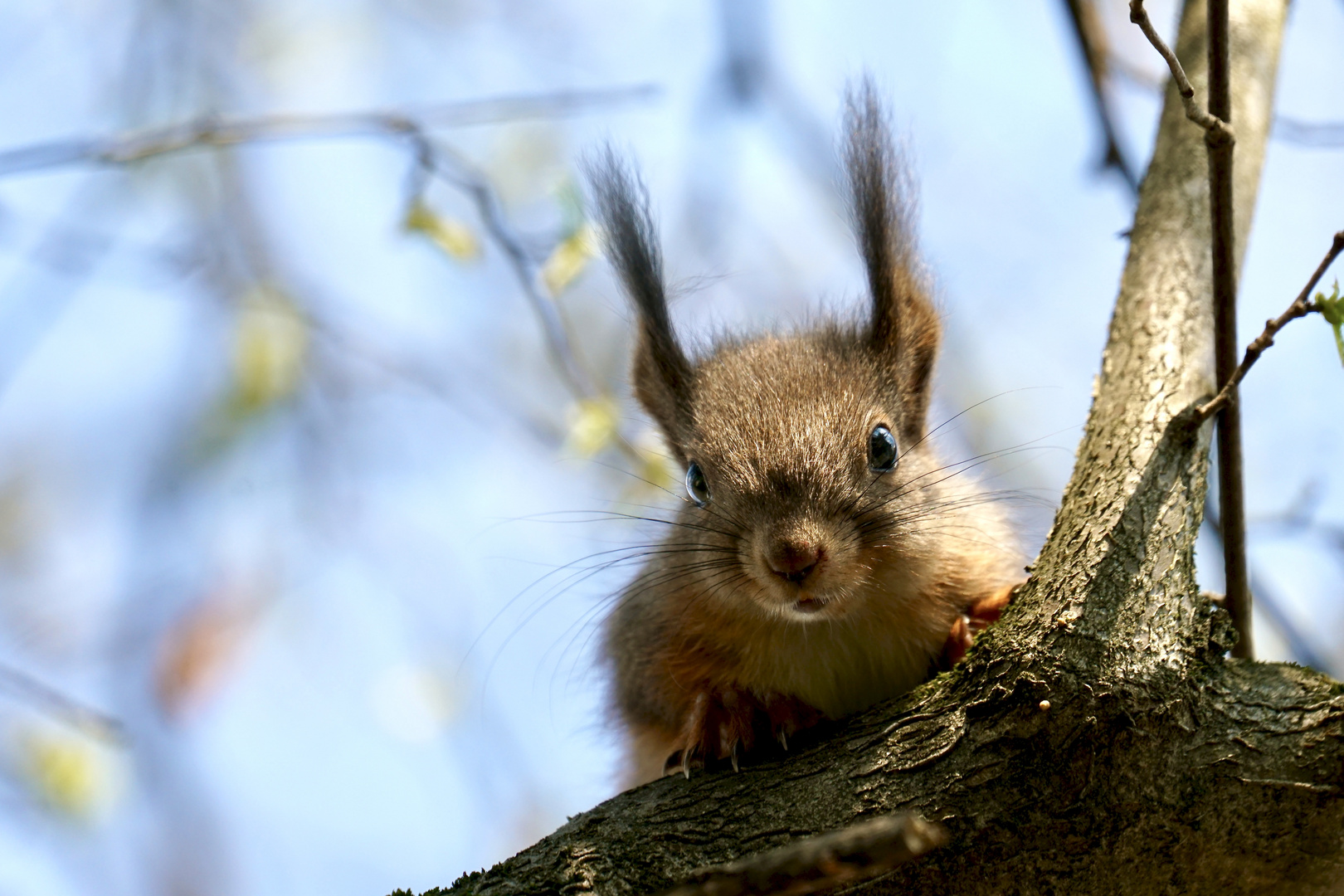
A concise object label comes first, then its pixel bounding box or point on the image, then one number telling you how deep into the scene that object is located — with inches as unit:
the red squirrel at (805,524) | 236.5
